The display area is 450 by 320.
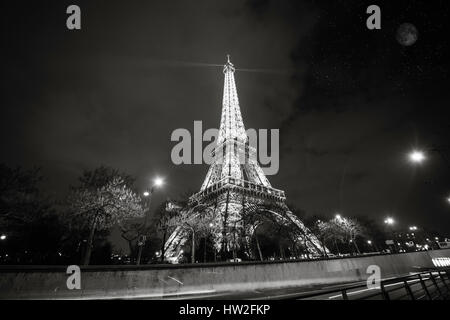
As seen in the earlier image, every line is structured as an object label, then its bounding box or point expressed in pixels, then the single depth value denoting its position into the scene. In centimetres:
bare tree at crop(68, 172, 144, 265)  2198
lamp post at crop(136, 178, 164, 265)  1740
